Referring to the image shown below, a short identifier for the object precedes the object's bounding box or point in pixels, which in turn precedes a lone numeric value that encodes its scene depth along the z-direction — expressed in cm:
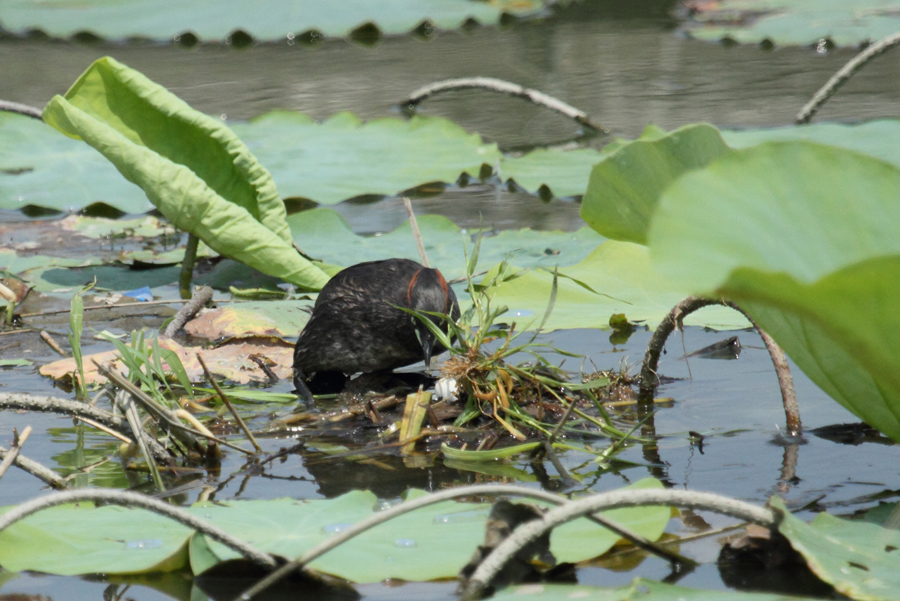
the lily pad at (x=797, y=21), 1923
